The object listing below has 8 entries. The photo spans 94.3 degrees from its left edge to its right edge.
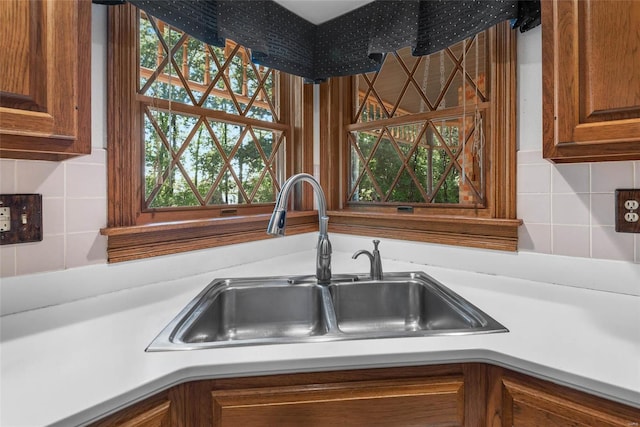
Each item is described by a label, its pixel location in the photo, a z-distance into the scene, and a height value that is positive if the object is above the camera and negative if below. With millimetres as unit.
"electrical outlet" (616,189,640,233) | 956 +6
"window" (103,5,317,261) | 1051 +344
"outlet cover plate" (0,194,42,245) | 815 -10
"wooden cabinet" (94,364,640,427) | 610 -408
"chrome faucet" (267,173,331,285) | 1059 -42
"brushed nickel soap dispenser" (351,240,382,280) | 1185 -211
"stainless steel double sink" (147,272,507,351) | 1057 -349
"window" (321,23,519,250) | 1218 +343
